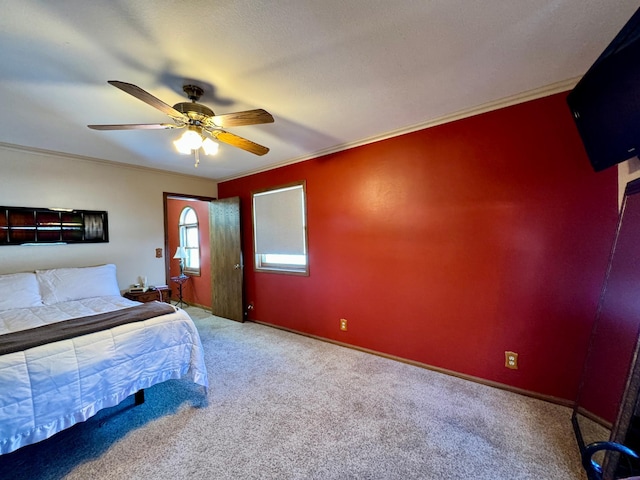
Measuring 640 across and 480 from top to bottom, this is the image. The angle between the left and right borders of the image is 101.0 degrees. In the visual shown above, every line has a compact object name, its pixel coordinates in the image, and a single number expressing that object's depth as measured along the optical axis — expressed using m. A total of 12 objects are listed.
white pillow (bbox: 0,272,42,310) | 2.46
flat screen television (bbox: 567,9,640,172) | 1.23
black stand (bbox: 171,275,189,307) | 5.18
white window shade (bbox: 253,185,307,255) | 3.64
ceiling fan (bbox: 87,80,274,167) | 1.72
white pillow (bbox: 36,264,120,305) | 2.75
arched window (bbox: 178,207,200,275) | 5.52
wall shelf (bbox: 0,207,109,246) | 2.83
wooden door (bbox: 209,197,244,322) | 4.30
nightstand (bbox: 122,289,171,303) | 3.37
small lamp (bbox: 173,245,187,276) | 5.52
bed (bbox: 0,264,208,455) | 1.43
